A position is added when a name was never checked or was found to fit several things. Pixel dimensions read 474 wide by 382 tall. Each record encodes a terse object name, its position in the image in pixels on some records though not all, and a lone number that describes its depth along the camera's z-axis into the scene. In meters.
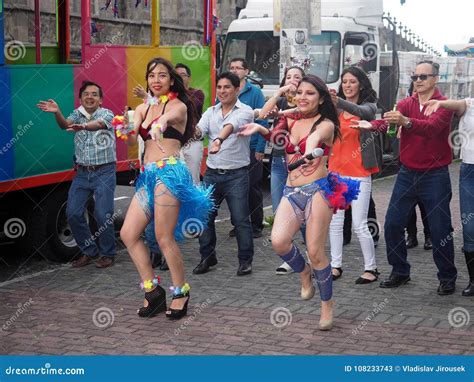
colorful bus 8.62
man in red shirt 7.70
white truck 16.70
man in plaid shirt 9.12
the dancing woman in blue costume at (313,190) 6.75
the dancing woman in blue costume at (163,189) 7.12
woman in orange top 8.36
